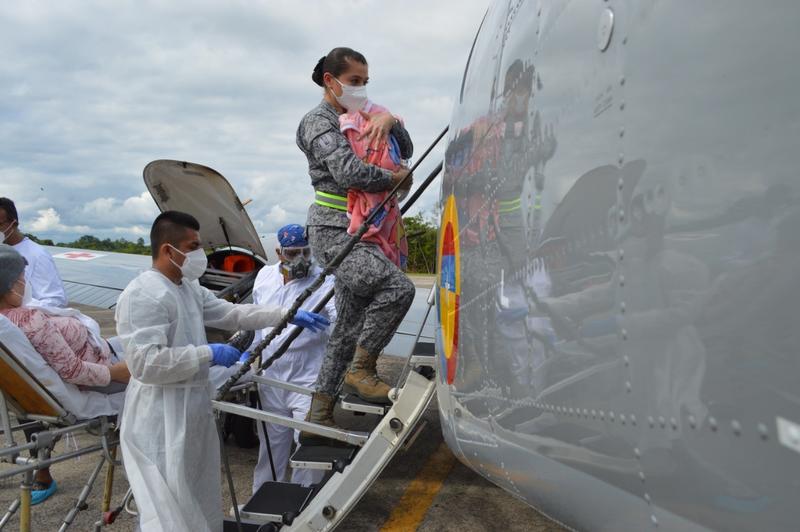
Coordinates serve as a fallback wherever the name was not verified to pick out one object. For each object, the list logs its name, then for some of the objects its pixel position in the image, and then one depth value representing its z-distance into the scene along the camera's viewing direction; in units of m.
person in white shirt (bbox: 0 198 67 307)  5.25
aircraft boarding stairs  3.45
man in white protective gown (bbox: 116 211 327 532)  3.21
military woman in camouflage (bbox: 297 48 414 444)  3.65
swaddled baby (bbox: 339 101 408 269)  3.66
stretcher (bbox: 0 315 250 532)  3.51
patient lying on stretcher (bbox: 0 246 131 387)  3.79
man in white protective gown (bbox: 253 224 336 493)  4.66
